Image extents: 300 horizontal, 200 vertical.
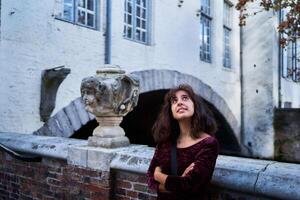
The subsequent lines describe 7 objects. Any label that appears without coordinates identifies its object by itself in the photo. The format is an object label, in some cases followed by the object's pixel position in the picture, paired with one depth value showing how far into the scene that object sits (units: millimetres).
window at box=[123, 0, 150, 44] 8117
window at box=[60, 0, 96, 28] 6688
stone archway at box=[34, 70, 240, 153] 6168
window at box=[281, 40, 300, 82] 15620
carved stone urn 3660
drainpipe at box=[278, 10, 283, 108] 14477
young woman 2246
